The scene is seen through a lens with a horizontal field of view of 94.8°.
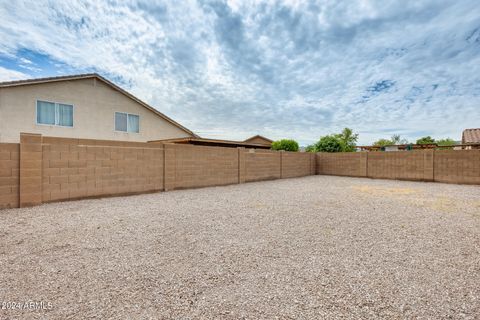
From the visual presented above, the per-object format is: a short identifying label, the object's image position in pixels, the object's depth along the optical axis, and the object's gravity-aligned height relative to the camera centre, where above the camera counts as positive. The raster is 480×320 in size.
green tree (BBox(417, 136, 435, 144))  29.76 +2.89
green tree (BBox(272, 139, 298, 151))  17.12 +1.19
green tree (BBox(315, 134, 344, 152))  17.91 +1.33
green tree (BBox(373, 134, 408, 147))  34.97 +3.37
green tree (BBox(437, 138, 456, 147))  30.30 +2.82
